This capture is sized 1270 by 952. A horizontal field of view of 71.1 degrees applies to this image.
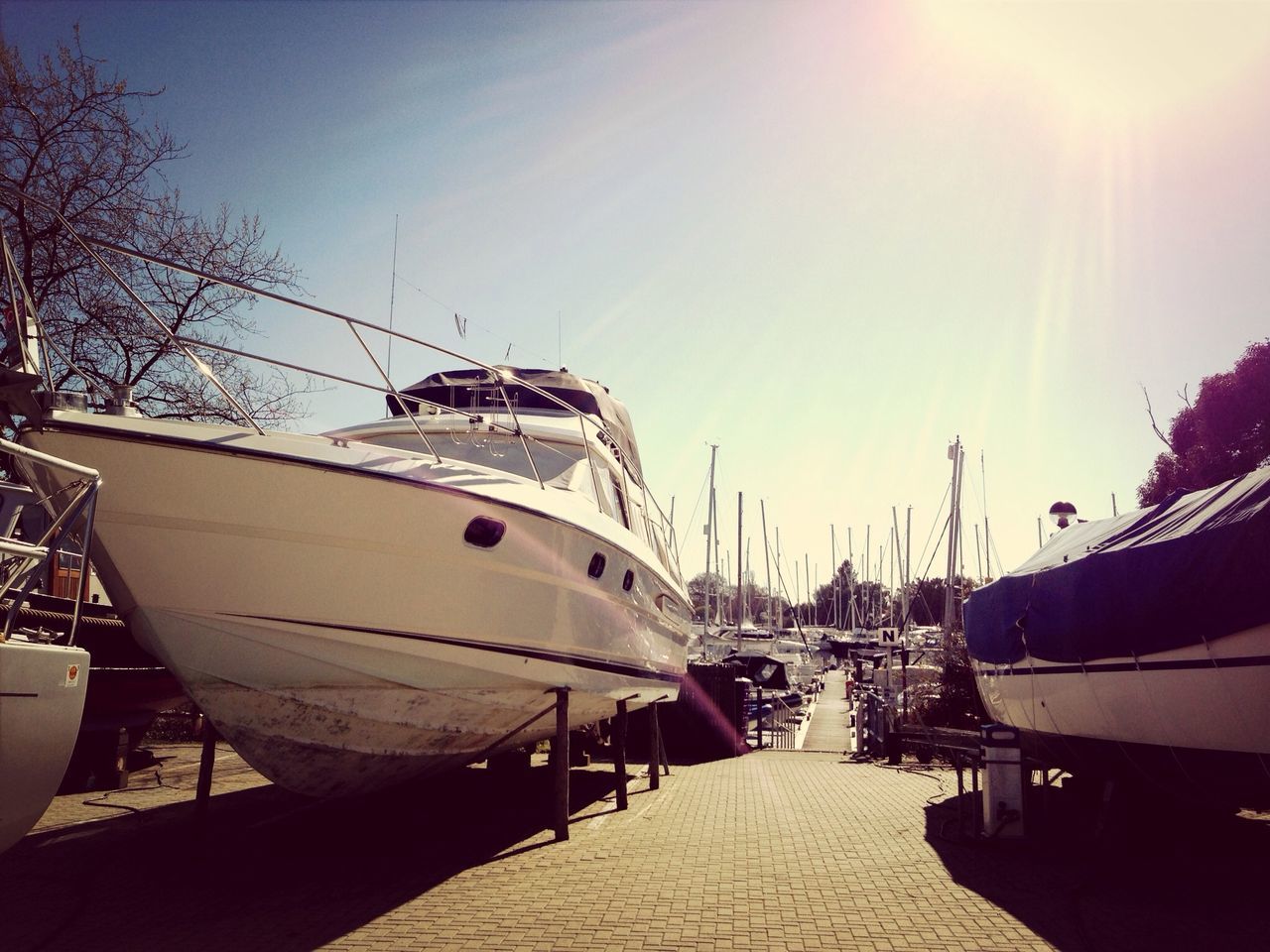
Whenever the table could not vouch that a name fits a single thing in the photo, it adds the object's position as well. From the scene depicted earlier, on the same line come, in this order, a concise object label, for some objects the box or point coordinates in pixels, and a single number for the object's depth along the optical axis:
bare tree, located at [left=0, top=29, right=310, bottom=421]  12.73
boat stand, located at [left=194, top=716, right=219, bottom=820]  7.30
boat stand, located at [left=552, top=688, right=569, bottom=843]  7.80
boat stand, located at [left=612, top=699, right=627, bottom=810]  9.72
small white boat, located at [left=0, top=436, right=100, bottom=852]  3.98
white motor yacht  5.98
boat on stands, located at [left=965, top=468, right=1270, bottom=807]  5.72
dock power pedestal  7.78
